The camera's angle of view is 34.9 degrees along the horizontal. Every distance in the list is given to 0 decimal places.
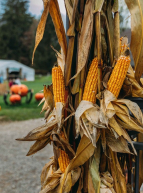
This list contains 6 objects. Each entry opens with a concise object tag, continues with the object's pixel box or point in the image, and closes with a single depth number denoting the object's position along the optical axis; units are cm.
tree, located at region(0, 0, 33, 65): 4303
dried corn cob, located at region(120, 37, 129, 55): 107
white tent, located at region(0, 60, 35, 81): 3203
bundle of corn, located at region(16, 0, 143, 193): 90
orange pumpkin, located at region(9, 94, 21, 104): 902
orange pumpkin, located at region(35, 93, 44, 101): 954
